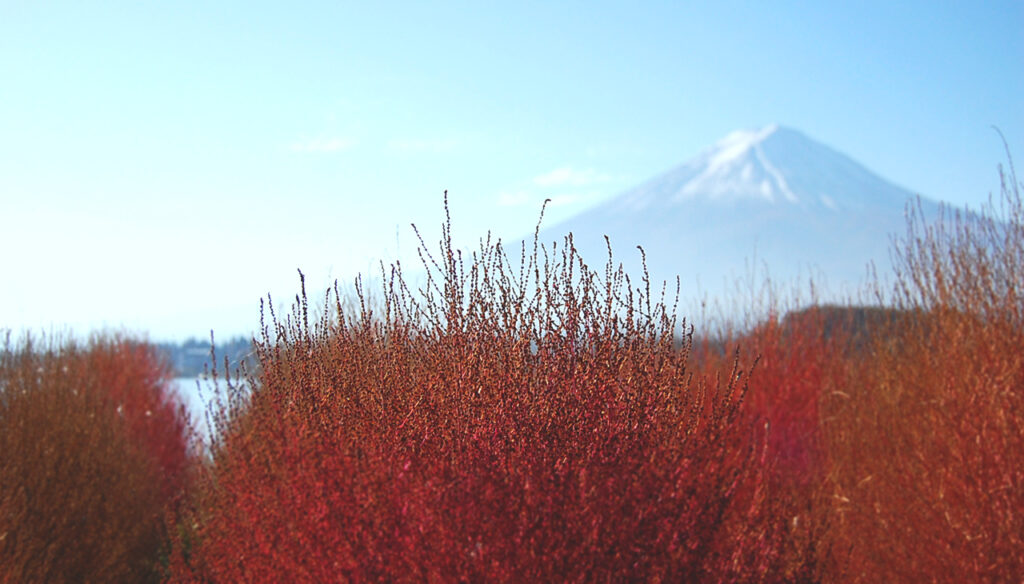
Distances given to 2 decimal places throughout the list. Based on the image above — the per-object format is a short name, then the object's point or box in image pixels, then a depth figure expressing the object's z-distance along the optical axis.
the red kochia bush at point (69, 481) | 6.04
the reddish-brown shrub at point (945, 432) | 5.63
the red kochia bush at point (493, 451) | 2.90
